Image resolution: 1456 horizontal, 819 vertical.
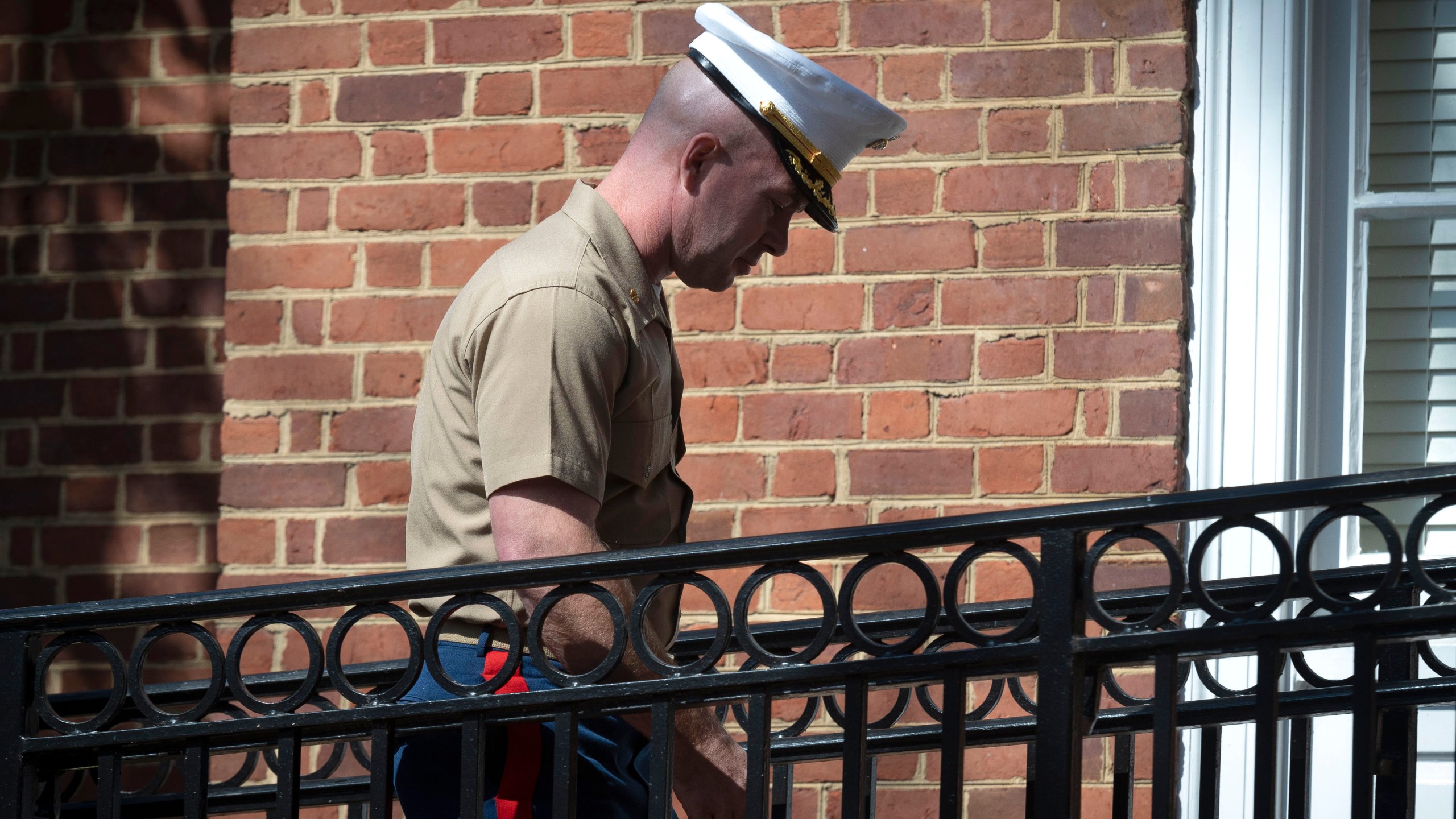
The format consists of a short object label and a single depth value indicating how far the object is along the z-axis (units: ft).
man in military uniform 36.61
